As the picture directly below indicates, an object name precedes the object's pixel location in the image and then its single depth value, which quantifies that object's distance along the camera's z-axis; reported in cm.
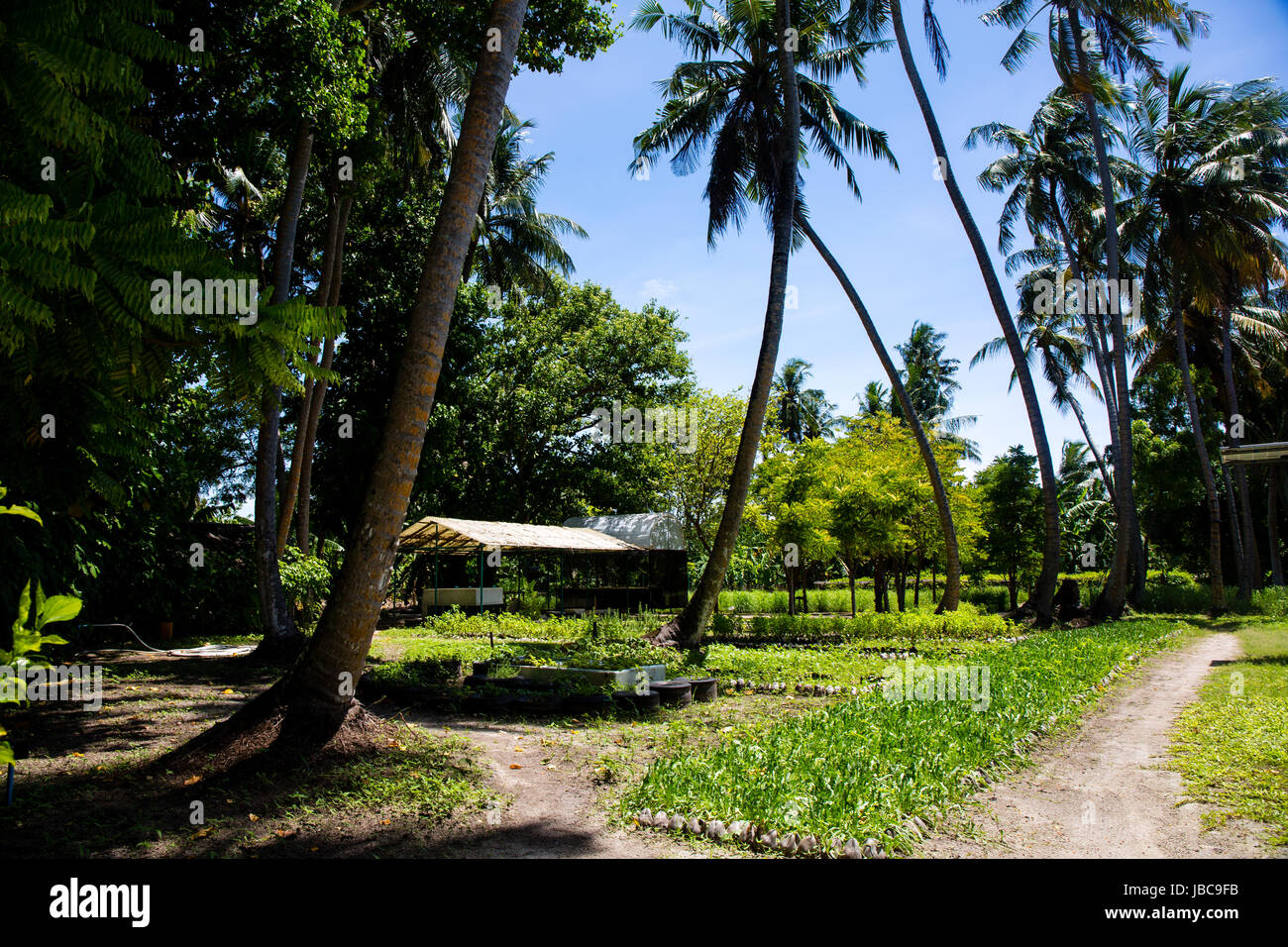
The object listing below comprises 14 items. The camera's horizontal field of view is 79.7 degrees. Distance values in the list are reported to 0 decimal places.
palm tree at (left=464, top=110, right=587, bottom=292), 2786
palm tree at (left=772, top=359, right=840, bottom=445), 4931
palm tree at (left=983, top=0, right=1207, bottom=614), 2130
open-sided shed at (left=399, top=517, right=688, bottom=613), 2316
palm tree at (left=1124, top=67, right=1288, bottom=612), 2348
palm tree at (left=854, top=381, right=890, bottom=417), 3612
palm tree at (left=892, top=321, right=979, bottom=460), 4578
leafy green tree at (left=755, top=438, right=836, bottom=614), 2378
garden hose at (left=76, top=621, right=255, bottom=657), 1468
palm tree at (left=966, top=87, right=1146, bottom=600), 2480
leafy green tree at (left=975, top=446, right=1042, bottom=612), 3031
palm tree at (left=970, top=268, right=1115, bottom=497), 3516
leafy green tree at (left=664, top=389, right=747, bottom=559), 3403
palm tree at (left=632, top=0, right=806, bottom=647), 1833
